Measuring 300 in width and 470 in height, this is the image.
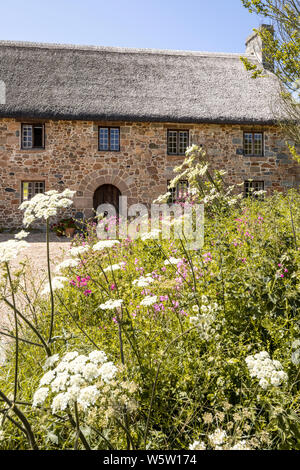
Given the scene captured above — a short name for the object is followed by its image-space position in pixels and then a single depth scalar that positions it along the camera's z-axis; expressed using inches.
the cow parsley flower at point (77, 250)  97.2
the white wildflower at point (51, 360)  62.6
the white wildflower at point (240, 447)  52.9
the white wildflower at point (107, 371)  55.3
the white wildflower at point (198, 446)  50.8
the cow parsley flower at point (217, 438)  53.2
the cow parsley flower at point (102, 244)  89.3
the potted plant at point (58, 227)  451.0
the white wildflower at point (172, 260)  97.6
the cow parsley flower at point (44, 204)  81.0
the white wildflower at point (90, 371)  53.2
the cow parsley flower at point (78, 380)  52.3
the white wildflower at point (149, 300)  78.8
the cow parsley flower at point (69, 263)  95.2
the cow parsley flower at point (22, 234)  84.8
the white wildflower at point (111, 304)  72.0
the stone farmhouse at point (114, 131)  478.9
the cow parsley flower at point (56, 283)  85.6
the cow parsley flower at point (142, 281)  90.2
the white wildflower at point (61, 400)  51.7
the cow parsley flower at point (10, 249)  70.0
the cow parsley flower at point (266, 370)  59.9
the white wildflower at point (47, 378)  57.2
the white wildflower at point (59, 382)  53.8
